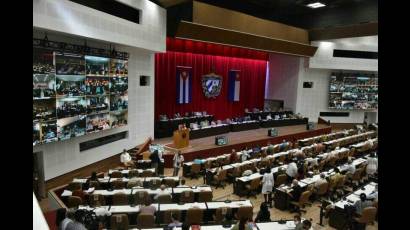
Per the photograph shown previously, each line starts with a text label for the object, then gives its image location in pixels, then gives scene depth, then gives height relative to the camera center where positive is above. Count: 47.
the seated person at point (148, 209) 7.21 -2.67
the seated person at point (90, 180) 8.91 -2.57
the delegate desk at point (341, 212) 8.20 -3.04
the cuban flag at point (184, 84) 18.67 +0.74
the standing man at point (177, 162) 11.74 -2.50
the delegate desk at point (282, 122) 20.94 -1.71
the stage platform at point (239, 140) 14.26 -2.36
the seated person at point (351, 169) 11.32 -2.56
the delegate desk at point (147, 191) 8.36 -2.69
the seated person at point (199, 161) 12.09 -2.54
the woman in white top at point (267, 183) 9.62 -2.67
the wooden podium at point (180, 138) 14.58 -1.99
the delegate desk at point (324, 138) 16.83 -2.26
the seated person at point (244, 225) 6.15 -2.56
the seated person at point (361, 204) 7.99 -2.71
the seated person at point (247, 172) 10.71 -2.61
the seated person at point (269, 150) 14.49 -2.45
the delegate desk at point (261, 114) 21.62 -1.17
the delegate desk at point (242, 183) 10.28 -2.86
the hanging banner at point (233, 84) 22.09 +0.94
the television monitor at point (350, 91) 24.55 +0.69
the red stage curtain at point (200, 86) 18.02 +0.91
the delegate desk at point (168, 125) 16.69 -1.64
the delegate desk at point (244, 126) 19.00 -1.79
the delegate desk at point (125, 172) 10.59 -2.67
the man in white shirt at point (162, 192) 8.18 -2.61
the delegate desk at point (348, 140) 16.09 -2.28
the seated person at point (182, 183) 9.91 -2.82
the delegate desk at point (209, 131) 16.69 -1.95
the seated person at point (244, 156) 12.94 -2.47
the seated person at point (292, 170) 10.68 -2.51
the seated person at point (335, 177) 10.24 -2.61
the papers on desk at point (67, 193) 8.45 -2.74
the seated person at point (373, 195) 8.44 -2.68
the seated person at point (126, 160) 12.12 -2.55
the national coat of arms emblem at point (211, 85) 20.41 +0.82
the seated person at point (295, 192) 9.45 -2.88
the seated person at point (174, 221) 6.61 -2.79
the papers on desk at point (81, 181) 9.35 -2.66
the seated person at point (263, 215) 7.50 -2.85
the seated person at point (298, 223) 6.61 -2.71
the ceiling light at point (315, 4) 17.31 +5.36
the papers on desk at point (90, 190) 8.45 -2.65
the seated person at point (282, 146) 15.19 -2.37
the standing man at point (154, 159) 12.06 -2.48
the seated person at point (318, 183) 9.69 -2.66
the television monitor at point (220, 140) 15.34 -2.16
